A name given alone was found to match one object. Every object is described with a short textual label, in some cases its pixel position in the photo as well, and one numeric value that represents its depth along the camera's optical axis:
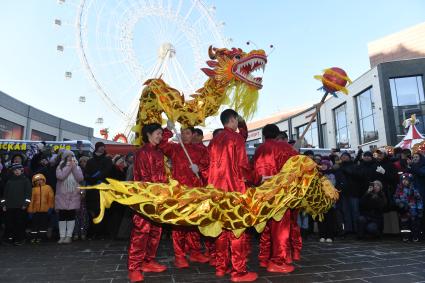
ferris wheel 14.55
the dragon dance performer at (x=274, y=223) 3.58
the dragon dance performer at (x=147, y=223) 3.34
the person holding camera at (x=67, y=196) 5.88
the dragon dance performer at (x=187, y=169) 3.96
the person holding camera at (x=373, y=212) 5.78
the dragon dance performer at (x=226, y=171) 3.36
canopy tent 13.07
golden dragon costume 3.06
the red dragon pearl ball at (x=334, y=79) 4.29
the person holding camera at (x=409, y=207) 5.58
